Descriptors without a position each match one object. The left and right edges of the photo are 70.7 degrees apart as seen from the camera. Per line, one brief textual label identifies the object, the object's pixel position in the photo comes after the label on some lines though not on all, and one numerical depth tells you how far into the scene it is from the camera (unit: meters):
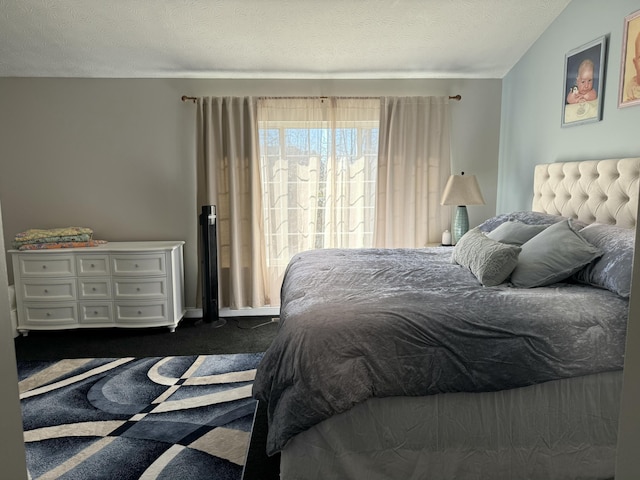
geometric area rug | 2.10
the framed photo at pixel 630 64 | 2.59
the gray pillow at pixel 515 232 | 2.69
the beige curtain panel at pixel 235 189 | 4.12
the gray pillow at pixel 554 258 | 2.26
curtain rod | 4.09
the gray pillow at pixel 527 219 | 2.82
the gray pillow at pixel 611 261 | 2.03
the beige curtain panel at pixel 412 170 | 4.19
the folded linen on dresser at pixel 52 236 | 3.83
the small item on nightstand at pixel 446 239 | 4.15
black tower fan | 3.98
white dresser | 3.80
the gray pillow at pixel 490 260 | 2.36
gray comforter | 1.77
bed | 1.79
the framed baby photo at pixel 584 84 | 2.92
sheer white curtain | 4.19
